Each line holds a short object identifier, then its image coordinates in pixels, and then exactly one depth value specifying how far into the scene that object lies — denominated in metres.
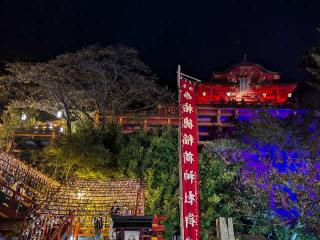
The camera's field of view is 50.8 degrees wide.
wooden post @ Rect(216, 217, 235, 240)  10.55
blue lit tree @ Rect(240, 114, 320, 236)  13.21
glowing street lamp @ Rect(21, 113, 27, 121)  23.92
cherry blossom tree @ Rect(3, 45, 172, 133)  20.08
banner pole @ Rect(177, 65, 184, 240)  9.08
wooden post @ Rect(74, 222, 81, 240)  13.48
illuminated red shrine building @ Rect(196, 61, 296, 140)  23.83
